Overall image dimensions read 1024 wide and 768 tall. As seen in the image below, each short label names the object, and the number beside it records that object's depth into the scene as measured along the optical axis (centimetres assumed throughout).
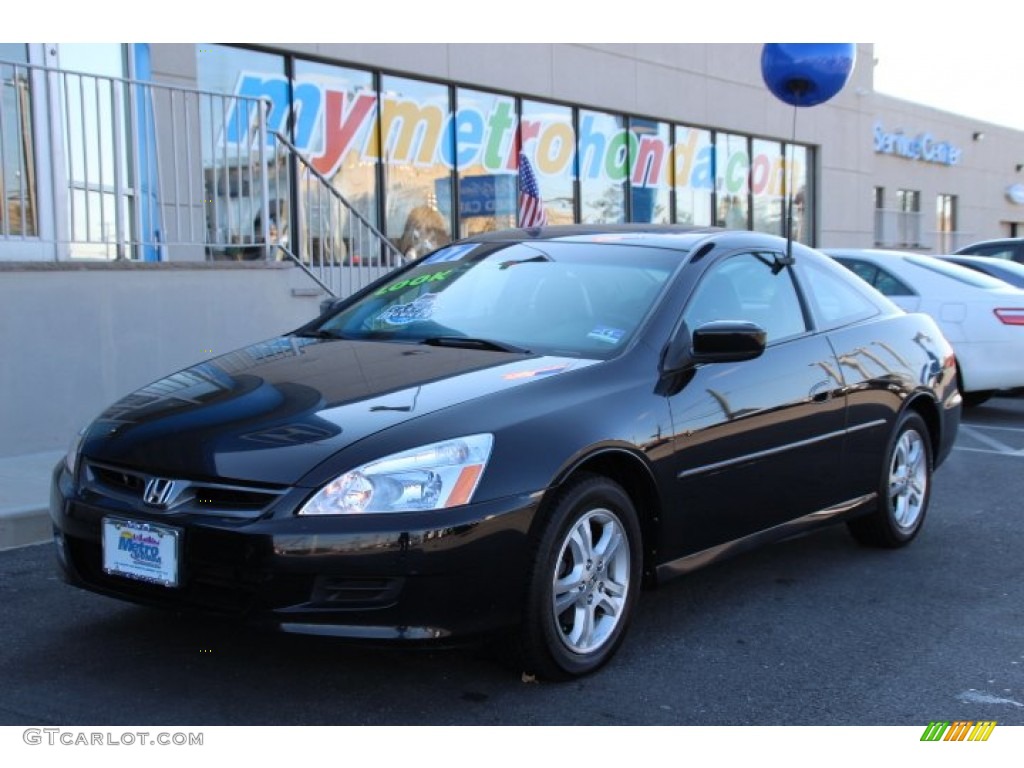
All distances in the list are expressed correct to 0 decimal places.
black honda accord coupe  338
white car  990
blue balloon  831
